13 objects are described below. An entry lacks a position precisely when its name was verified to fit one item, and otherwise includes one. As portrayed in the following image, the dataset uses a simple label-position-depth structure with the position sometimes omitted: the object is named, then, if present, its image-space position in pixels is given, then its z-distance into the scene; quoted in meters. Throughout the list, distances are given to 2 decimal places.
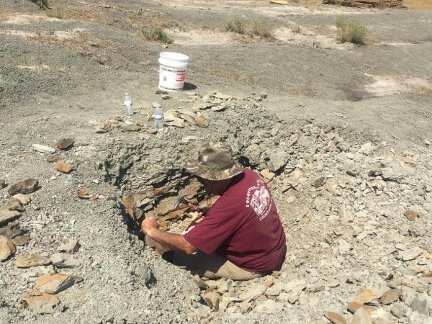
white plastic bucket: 6.83
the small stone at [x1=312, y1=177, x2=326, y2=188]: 5.57
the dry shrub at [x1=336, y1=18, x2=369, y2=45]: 12.87
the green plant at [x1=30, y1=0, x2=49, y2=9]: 11.22
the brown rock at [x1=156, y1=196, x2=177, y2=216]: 5.41
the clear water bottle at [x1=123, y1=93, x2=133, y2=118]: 5.84
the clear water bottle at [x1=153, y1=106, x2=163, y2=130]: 5.57
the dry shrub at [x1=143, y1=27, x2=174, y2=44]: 10.65
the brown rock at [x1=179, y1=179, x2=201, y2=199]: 5.55
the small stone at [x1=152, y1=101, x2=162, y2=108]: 6.23
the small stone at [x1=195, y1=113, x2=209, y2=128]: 5.84
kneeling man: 3.70
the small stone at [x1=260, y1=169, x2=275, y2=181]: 5.86
